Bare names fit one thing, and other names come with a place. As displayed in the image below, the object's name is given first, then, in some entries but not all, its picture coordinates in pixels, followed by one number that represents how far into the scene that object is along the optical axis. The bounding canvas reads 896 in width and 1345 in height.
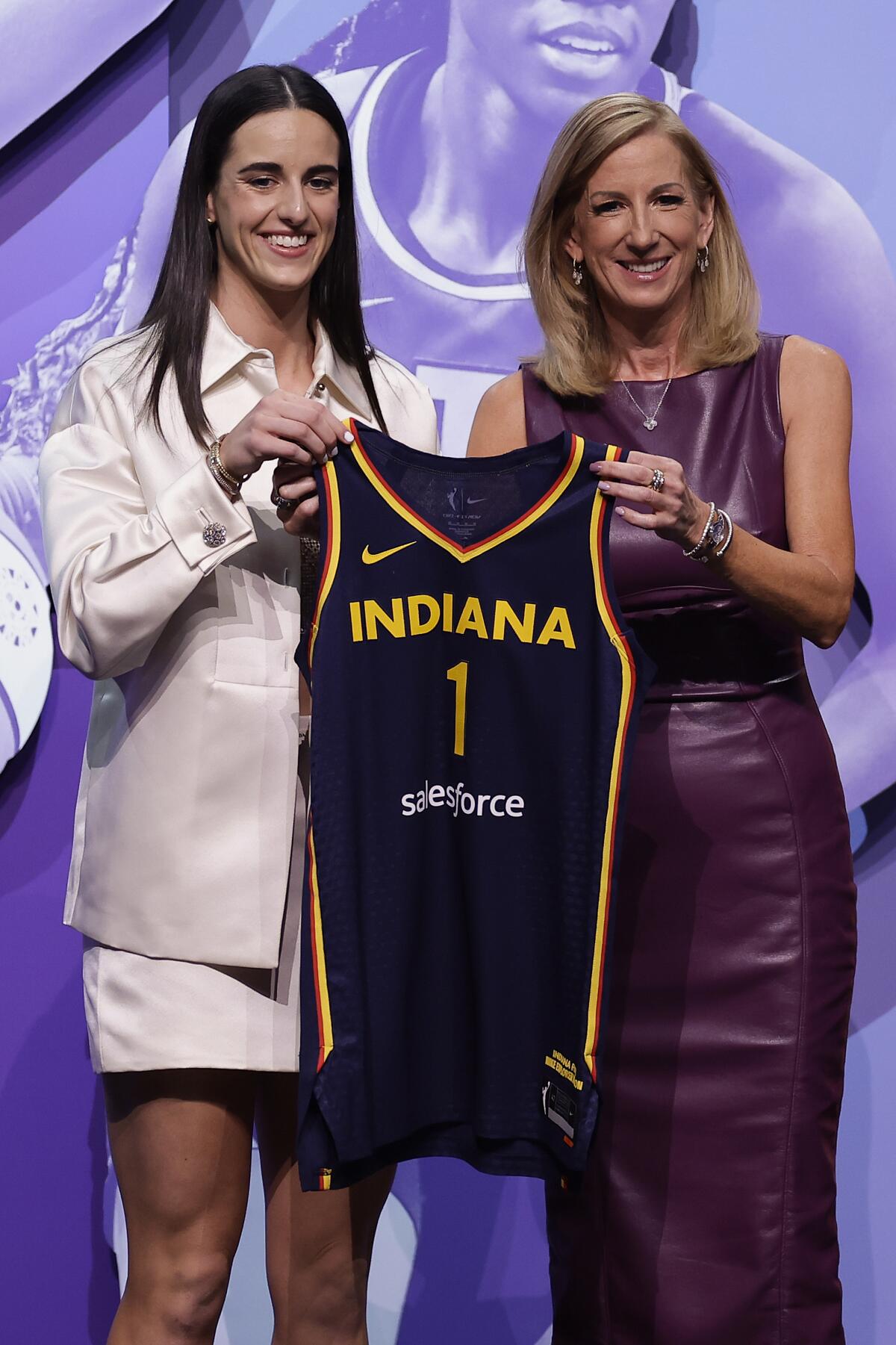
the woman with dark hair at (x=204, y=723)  3.13
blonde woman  3.30
